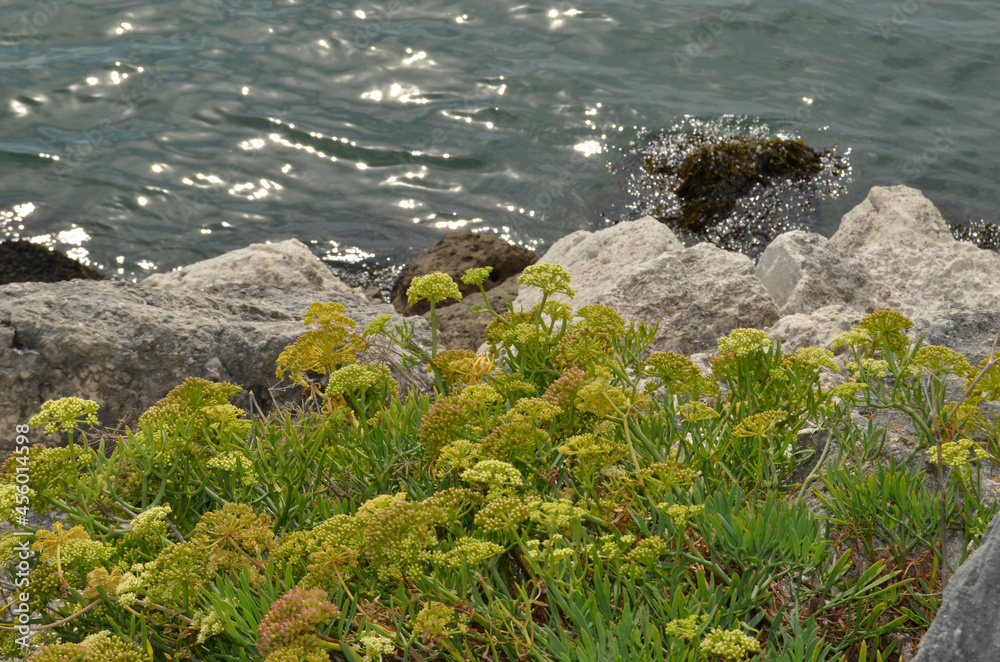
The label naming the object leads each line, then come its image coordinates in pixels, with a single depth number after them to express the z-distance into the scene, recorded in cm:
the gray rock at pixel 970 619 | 169
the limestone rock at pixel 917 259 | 547
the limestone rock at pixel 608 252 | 552
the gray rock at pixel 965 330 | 340
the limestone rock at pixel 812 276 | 521
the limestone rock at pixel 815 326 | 400
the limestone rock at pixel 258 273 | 623
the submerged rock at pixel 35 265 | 874
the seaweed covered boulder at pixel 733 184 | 978
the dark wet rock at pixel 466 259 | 785
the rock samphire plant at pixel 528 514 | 196
